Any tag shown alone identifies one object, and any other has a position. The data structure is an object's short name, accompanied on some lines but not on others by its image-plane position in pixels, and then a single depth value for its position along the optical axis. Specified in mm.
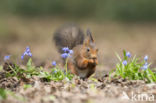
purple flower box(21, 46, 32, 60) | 9900
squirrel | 10891
